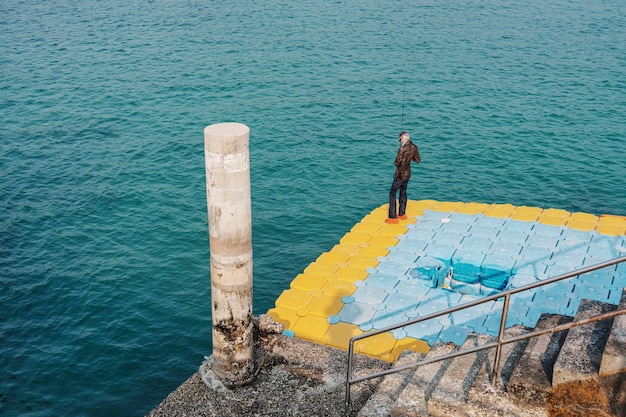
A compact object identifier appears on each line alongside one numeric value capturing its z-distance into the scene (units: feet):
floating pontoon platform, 36.58
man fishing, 47.19
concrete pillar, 27.37
